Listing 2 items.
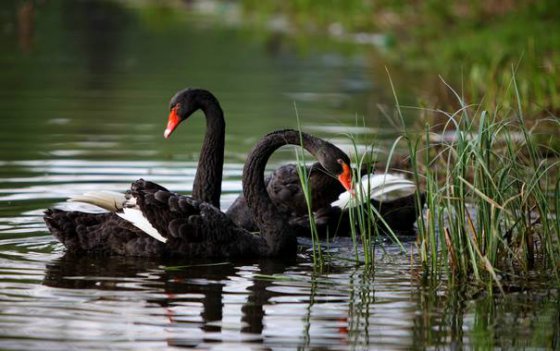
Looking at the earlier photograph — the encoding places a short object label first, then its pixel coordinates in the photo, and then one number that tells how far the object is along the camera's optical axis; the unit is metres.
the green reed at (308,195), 12.45
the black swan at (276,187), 15.75
